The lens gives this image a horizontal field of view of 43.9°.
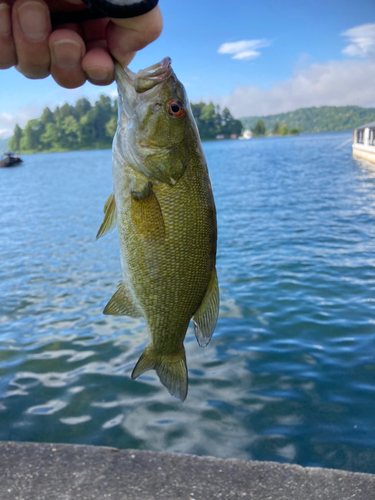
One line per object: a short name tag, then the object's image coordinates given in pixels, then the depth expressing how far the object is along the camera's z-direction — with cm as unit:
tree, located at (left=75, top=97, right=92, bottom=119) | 12544
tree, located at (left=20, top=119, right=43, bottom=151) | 14725
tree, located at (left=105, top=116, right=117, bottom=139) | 10451
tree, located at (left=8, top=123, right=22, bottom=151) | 16036
